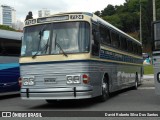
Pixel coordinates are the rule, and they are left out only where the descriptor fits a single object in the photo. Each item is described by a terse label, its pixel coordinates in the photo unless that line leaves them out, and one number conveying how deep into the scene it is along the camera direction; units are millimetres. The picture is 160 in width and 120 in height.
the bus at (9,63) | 18438
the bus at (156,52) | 14057
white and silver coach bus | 13125
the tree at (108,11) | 163375
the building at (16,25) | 112669
